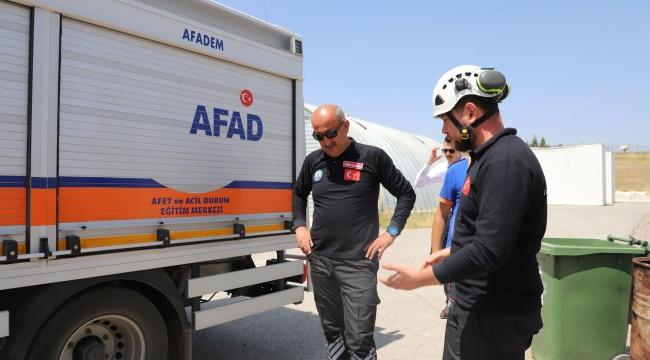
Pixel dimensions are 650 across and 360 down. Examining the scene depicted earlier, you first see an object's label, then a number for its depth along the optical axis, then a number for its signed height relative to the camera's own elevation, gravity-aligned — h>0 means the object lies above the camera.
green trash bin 4.28 -0.93
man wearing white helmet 1.96 -0.17
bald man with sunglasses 3.63 -0.35
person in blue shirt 4.78 -0.14
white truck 3.11 +0.08
